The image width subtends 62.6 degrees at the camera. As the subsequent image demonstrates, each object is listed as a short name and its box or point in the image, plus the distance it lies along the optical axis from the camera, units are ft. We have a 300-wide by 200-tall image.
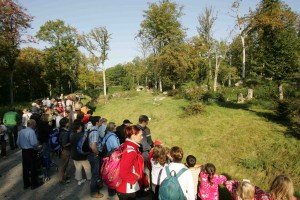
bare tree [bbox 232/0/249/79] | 90.79
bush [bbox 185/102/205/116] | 53.11
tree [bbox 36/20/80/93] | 166.50
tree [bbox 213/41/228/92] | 162.75
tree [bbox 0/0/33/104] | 87.92
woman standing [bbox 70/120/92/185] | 25.14
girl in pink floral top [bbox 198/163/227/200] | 18.53
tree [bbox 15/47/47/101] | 162.40
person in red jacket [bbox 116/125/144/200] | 14.56
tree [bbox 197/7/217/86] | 125.39
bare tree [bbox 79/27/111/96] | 107.71
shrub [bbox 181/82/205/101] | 59.26
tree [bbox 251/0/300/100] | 49.65
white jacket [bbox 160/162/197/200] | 14.26
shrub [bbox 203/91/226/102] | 74.49
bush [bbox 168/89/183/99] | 90.32
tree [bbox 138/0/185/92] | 139.95
